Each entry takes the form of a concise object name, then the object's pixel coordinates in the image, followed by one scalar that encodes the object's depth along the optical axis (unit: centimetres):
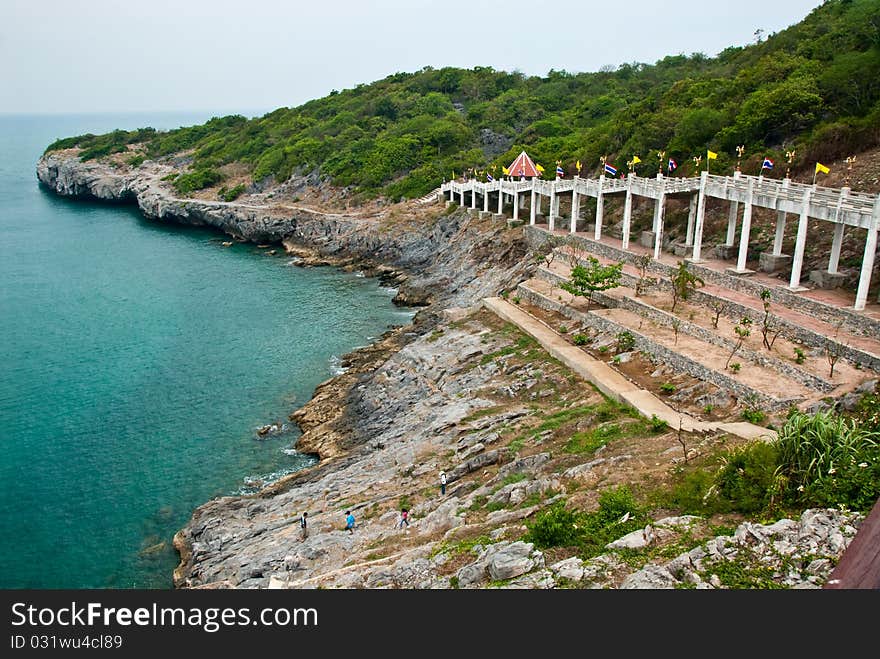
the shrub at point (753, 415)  2527
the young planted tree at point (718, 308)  3447
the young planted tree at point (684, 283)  3750
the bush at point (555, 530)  1819
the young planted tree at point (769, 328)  3089
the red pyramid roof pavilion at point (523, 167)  6438
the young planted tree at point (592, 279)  3908
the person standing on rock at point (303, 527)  2736
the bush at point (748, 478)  1783
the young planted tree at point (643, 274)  4022
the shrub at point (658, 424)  2578
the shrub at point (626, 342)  3416
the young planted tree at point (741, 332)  3050
